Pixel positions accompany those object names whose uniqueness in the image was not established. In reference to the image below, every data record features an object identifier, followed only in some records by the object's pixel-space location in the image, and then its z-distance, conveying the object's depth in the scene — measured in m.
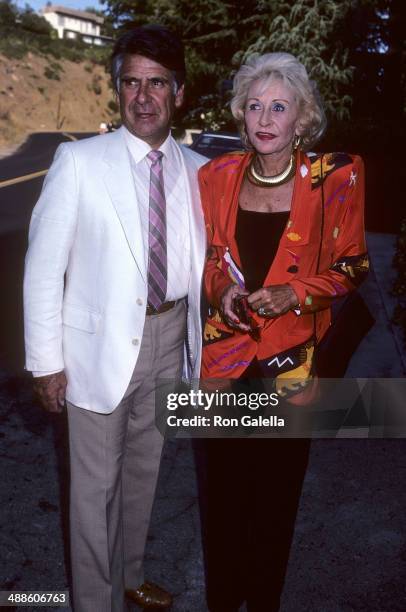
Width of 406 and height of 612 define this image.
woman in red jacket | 2.41
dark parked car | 15.46
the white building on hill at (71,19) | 116.19
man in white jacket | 2.39
